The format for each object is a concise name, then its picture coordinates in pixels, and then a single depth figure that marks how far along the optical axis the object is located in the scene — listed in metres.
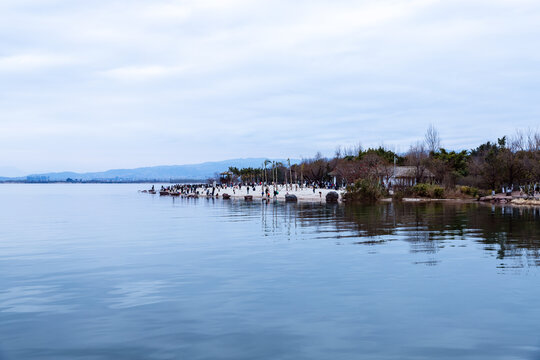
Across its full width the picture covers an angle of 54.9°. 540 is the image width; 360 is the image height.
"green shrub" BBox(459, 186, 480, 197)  89.44
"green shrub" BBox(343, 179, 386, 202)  80.88
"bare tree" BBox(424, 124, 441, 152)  127.19
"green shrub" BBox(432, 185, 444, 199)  85.75
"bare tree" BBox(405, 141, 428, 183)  106.51
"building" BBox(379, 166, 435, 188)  105.68
